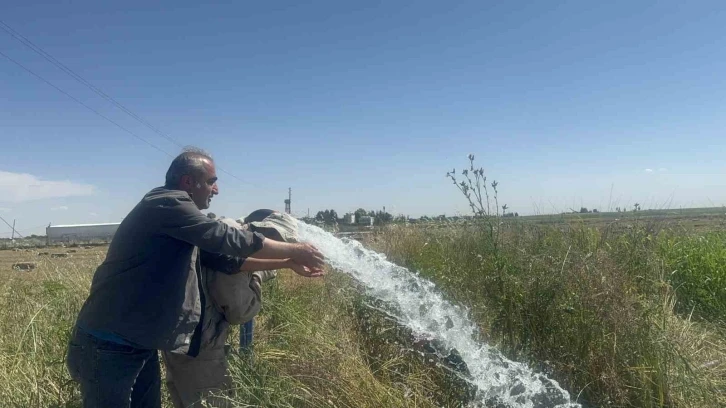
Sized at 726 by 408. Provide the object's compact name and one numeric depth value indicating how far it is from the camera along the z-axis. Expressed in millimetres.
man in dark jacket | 2504
